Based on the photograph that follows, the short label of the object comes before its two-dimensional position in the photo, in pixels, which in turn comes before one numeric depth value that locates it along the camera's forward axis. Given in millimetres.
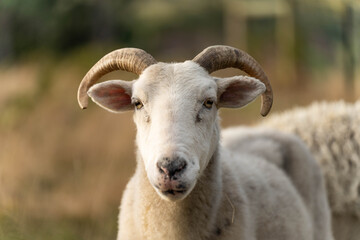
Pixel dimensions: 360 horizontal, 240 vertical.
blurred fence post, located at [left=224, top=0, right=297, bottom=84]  39062
